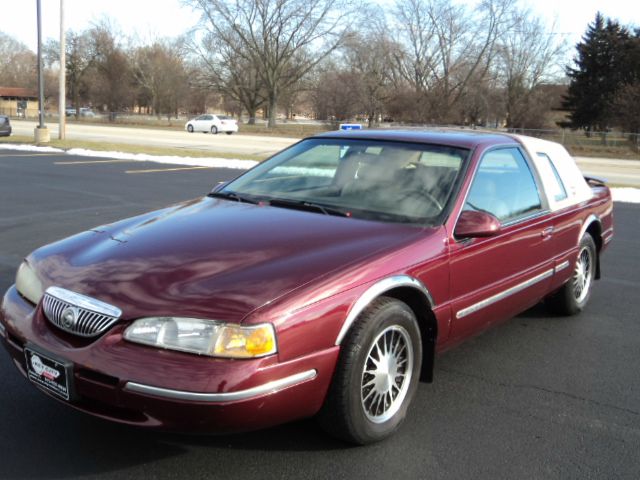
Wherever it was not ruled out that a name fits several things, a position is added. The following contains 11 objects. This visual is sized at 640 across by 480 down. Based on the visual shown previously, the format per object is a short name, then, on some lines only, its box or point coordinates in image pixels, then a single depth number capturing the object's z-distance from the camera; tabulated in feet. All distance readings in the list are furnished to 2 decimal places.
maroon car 8.50
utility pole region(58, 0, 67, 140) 80.59
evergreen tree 163.73
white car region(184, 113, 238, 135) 149.28
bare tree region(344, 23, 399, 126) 167.39
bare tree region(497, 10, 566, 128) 165.58
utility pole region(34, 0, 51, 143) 84.79
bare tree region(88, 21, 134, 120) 218.18
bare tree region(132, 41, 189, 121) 214.07
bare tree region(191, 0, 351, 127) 177.68
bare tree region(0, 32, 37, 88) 352.28
